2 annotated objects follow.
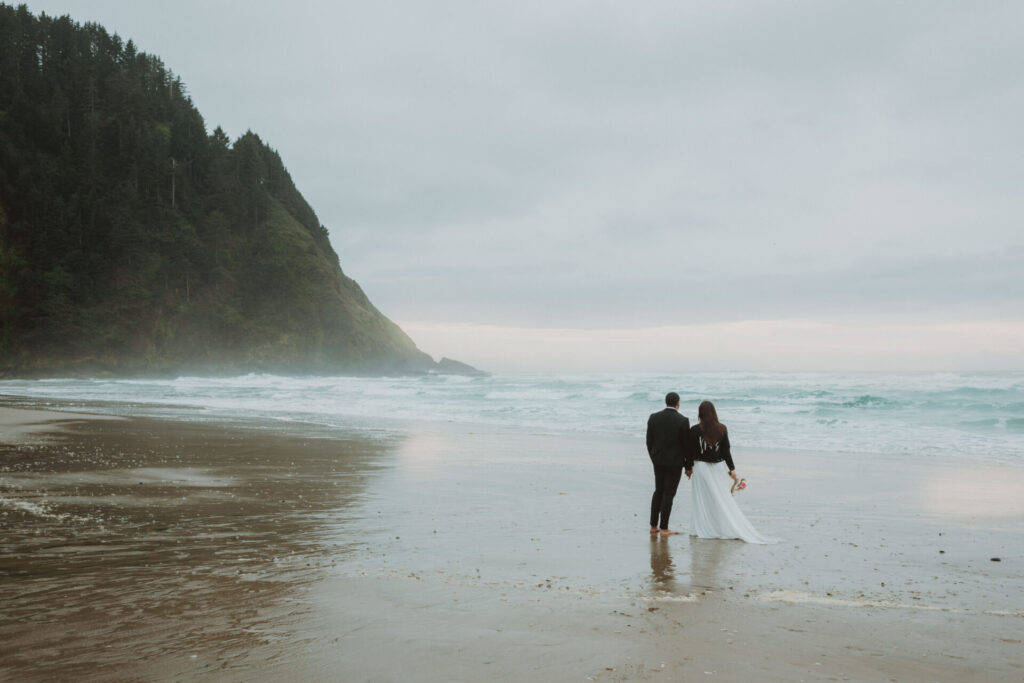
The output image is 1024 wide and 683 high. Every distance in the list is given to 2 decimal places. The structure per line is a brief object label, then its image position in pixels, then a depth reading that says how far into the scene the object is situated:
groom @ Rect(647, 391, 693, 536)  8.43
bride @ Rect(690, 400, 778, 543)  8.09
